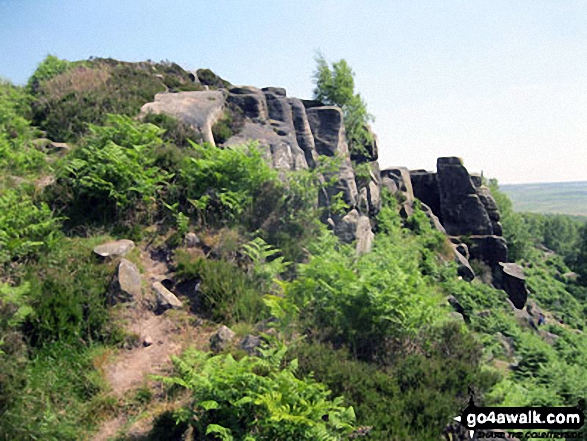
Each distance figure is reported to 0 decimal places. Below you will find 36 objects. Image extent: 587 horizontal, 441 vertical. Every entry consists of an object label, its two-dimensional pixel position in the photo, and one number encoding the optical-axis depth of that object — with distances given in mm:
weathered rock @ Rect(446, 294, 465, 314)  17844
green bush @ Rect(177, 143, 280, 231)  9359
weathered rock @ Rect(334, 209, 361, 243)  18172
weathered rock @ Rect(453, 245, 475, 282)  29156
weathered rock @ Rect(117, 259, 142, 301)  6836
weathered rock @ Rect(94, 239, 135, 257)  7508
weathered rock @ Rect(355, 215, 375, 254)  19322
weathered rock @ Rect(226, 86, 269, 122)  19328
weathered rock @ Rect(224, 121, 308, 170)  15602
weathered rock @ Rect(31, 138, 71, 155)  11312
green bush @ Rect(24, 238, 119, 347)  5852
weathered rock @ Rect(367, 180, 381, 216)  26125
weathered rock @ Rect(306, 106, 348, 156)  23891
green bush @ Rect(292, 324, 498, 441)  4773
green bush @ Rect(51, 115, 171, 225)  8586
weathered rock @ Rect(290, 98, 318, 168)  21688
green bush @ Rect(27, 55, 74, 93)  16652
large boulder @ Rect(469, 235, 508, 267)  35469
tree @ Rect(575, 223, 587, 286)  50566
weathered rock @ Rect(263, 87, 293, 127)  20947
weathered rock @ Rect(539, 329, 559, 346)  23731
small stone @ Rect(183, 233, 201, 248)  8586
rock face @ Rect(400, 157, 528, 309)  33844
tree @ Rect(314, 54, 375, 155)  31281
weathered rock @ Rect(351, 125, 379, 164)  30562
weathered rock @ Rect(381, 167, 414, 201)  34969
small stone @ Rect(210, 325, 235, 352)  6179
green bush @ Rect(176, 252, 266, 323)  7074
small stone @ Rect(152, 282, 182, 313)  7102
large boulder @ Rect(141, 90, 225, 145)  13727
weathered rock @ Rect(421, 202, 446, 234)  34253
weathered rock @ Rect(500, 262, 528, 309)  32531
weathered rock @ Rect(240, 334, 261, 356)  5818
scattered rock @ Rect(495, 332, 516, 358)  11816
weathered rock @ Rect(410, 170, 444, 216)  39781
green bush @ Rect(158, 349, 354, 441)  4059
